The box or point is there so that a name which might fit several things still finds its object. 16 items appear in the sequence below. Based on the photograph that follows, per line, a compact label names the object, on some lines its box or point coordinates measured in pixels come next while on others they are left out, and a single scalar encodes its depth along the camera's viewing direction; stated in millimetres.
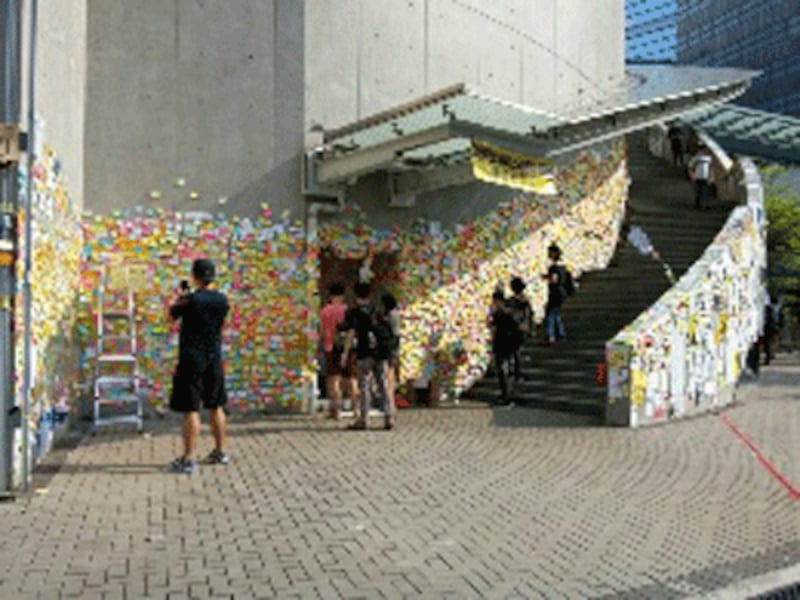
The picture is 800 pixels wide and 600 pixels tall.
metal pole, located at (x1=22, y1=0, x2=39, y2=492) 6684
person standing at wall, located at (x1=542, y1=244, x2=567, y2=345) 13398
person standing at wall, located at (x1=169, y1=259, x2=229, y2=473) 7582
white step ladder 9953
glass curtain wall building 60344
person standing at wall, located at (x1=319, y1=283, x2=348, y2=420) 10893
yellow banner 10516
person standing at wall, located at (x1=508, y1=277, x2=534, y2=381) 12520
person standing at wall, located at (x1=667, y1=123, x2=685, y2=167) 22859
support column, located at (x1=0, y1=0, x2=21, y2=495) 6398
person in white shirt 18109
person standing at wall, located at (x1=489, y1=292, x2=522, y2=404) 11961
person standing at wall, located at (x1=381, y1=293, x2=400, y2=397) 10406
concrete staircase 12422
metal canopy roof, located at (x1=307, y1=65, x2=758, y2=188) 9977
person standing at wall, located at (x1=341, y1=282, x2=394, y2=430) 10141
